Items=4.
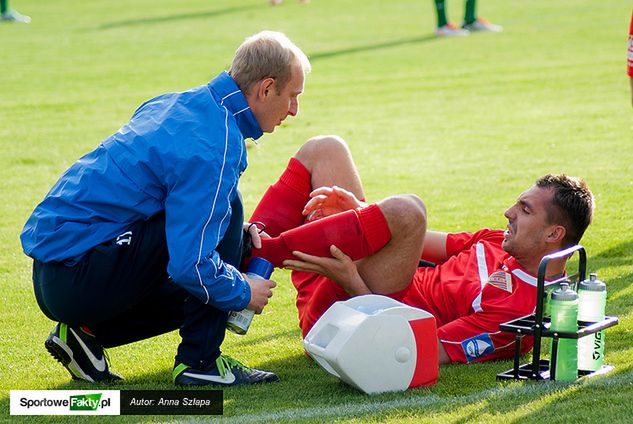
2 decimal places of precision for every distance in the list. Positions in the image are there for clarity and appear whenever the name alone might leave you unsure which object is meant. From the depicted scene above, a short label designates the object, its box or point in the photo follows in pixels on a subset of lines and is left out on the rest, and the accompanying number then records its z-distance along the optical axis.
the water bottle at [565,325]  9.35
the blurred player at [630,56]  16.03
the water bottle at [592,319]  9.80
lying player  10.36
